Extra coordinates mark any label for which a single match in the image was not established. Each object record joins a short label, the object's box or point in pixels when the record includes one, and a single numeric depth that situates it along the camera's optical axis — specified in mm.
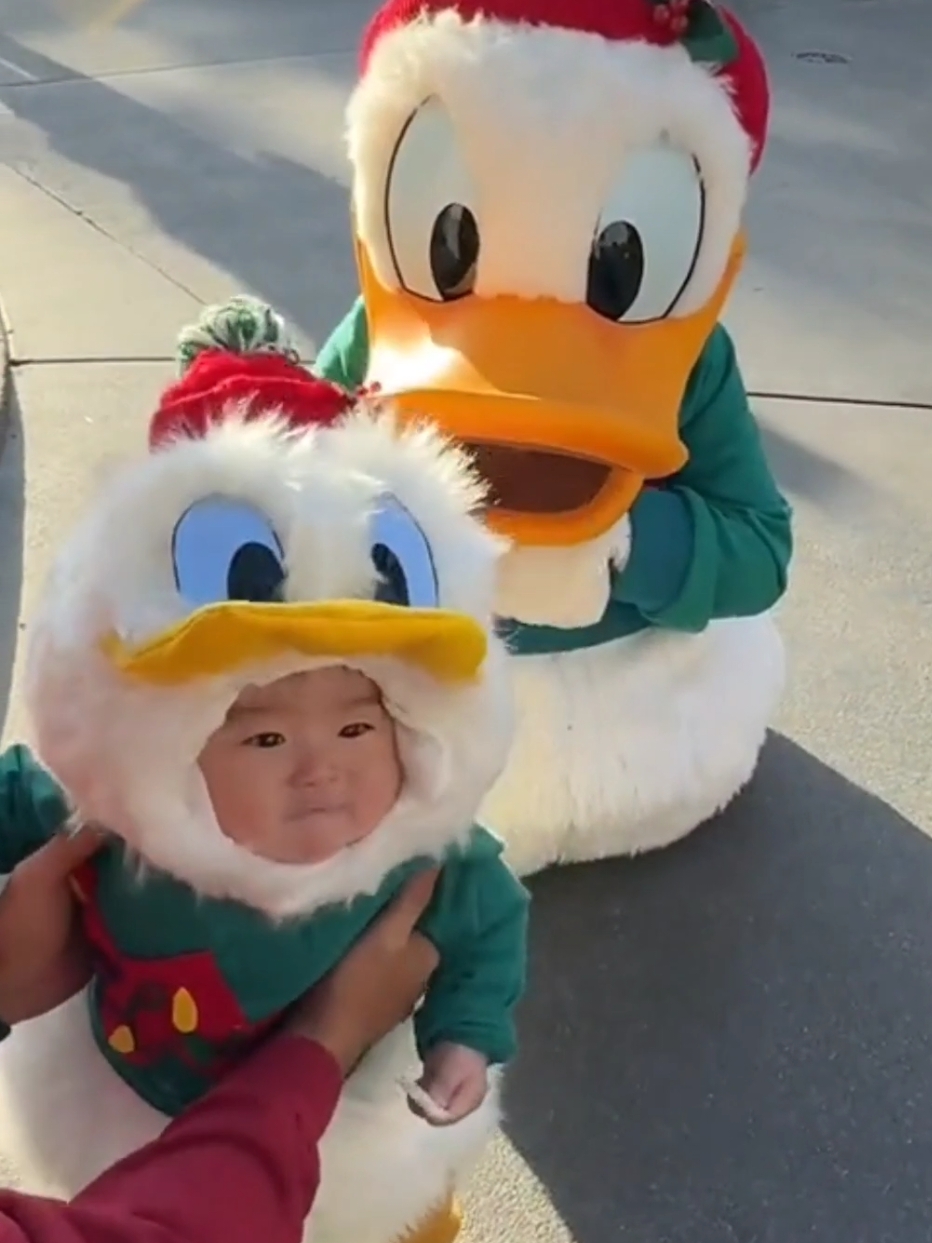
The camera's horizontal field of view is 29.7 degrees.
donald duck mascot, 1203
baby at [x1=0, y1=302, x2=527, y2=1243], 833
